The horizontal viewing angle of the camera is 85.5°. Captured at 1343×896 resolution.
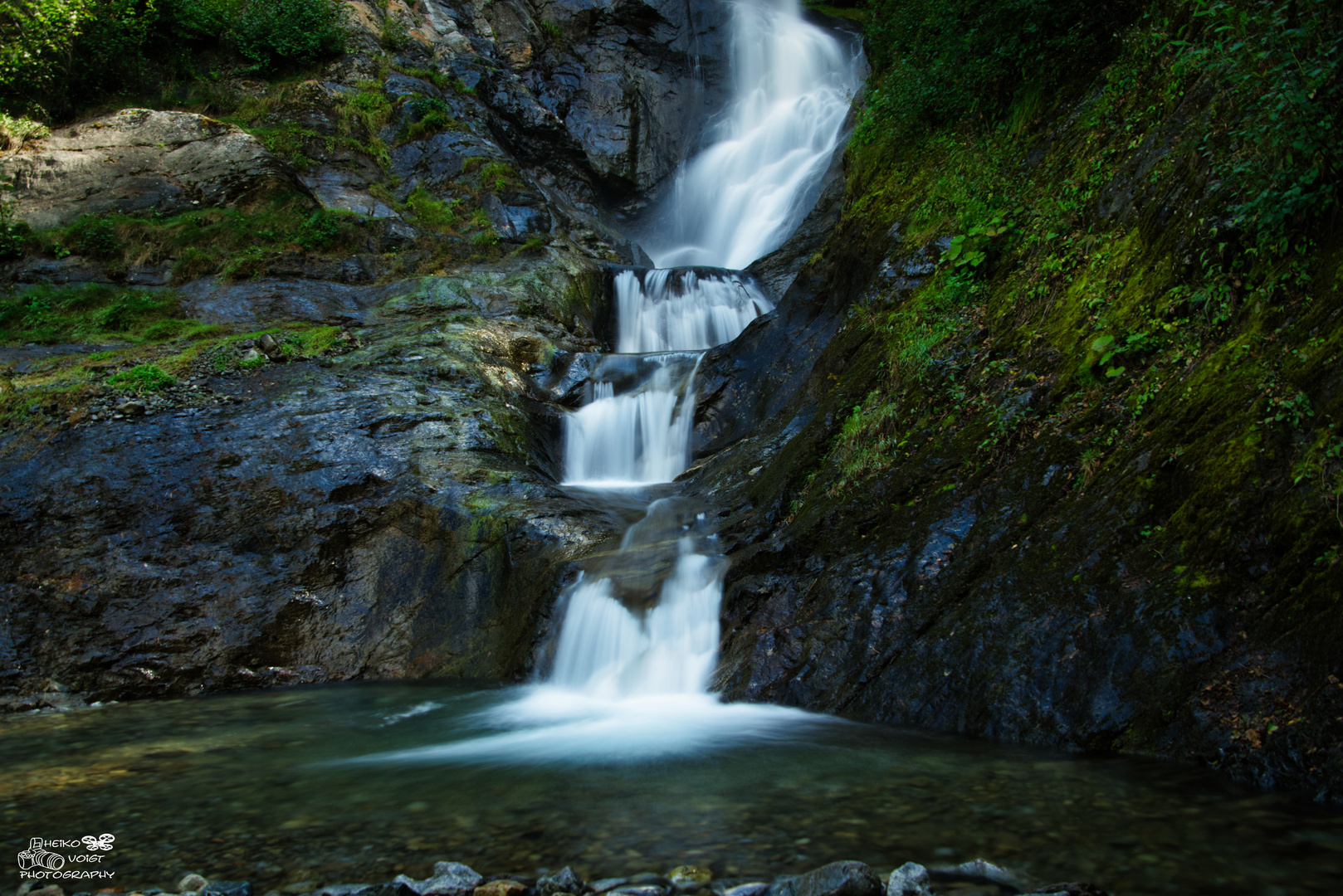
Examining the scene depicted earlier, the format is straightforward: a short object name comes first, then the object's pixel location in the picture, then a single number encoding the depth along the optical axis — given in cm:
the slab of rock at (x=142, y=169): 1312
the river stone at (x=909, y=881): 242
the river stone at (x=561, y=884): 262
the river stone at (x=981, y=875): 250
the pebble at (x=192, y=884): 276
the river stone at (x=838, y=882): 241
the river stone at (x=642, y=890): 258
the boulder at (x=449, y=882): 263
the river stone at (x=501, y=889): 261
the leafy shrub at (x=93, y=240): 1252
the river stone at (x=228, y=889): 270
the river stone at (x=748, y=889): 255
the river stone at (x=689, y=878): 264
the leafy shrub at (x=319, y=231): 1393
